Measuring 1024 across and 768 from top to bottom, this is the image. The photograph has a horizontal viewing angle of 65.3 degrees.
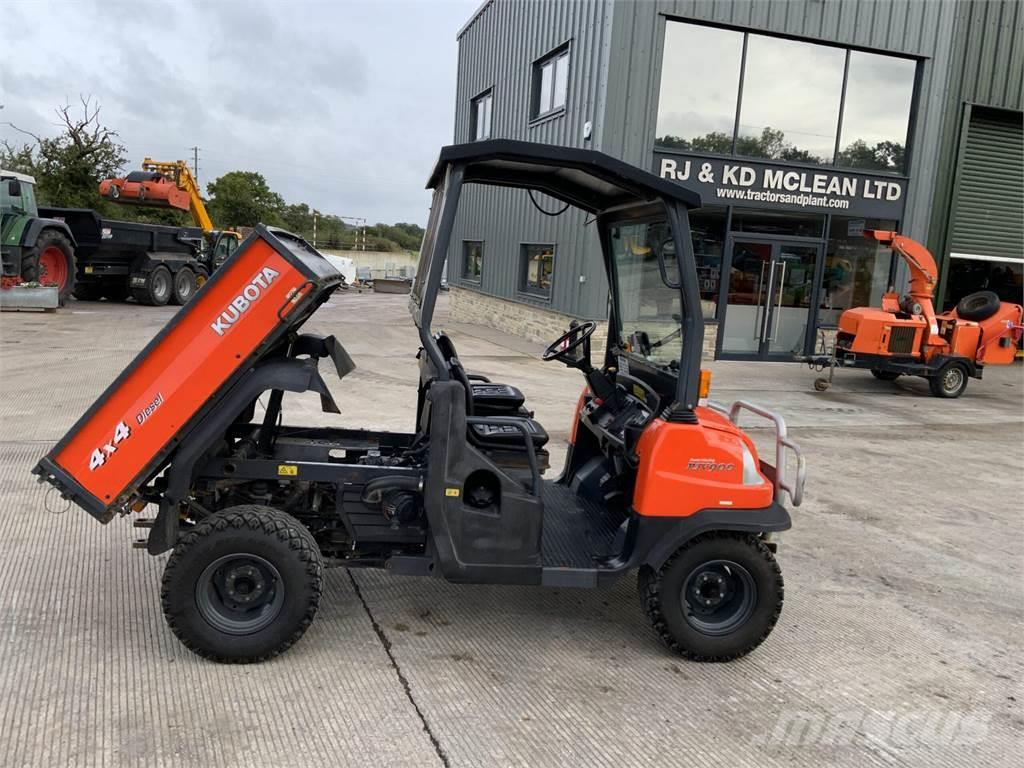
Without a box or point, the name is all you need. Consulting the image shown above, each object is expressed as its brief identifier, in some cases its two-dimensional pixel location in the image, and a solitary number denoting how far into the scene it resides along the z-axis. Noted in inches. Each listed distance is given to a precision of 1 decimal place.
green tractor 623.2
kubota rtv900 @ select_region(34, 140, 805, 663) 130.0
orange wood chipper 460.1
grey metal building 534.3
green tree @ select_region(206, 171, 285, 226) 1749.5
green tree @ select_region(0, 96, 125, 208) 1254.9
